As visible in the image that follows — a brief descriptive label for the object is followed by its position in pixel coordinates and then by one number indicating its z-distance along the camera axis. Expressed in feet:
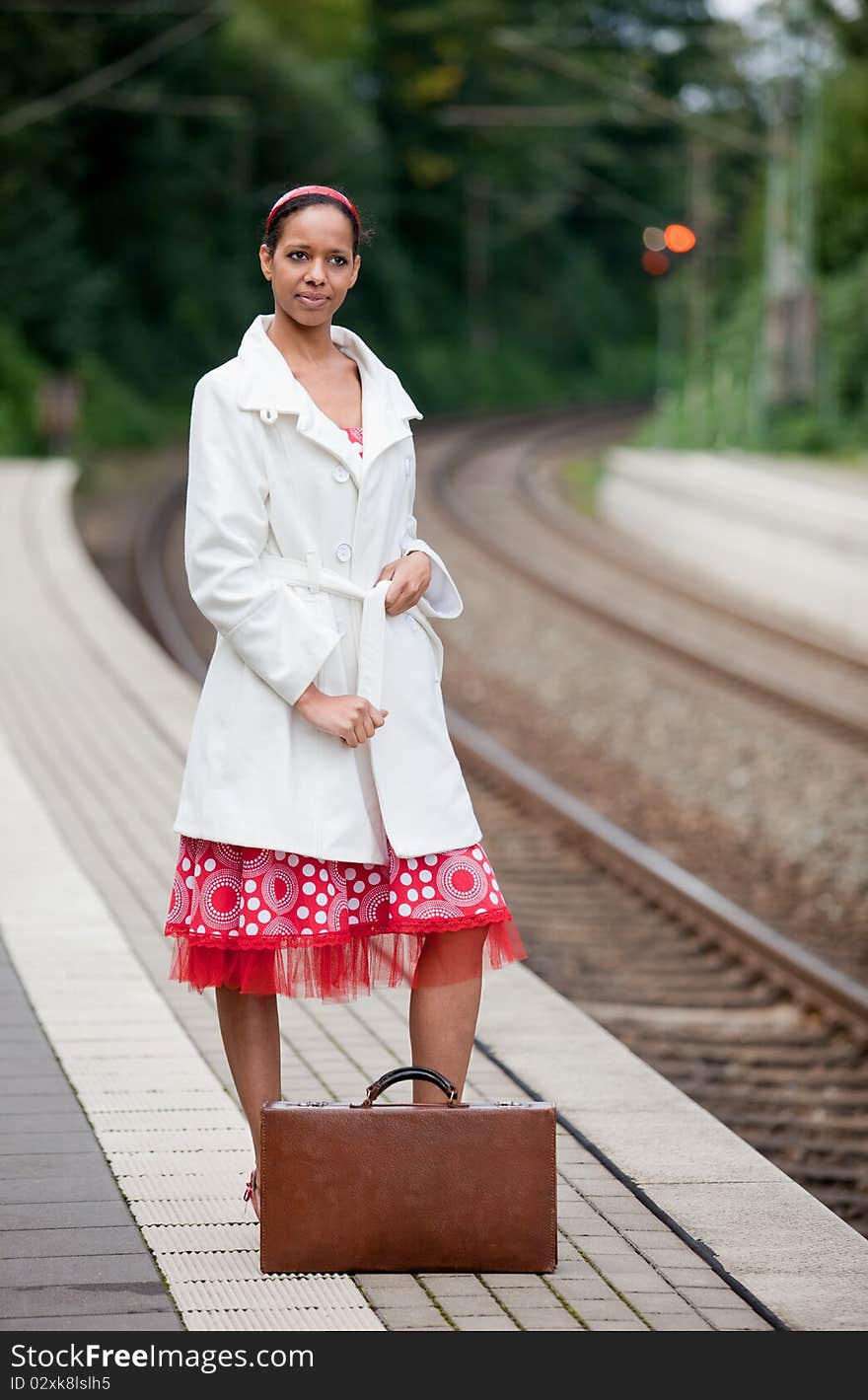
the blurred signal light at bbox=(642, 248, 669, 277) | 171.61
